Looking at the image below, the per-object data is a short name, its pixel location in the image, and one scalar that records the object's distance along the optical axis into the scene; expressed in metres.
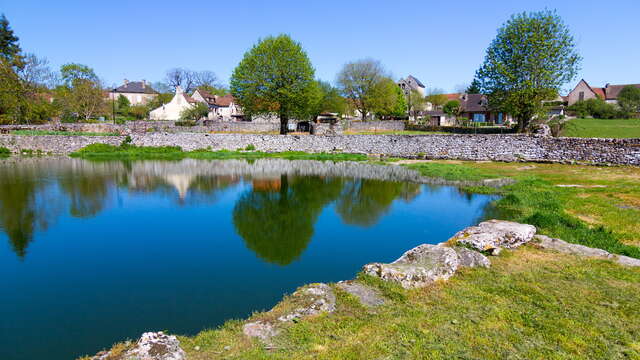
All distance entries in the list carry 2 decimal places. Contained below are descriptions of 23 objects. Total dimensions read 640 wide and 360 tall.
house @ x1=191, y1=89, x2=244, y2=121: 87.46
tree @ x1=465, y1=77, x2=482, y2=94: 43.19
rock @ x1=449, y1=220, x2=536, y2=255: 10.87
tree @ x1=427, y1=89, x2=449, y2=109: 110.00
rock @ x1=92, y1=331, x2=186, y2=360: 5.97
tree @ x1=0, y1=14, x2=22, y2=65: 67.19
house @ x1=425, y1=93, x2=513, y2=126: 71.31
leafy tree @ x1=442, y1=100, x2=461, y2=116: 86.22
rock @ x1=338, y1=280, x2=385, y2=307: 7.92
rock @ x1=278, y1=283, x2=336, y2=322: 7.42
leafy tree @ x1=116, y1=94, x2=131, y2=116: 87.51
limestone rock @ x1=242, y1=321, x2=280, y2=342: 6.78
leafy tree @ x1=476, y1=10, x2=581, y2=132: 38.38
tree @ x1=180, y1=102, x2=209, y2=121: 76.56
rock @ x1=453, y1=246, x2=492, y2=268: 9.71
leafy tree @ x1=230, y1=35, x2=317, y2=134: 48.53
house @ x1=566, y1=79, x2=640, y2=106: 80.56
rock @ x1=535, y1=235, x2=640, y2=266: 9.66
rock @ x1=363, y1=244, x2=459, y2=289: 8.63
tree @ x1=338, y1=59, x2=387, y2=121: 74.50
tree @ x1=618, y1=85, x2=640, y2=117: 58.41
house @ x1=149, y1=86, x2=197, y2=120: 83.06
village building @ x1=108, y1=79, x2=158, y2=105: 103.62
